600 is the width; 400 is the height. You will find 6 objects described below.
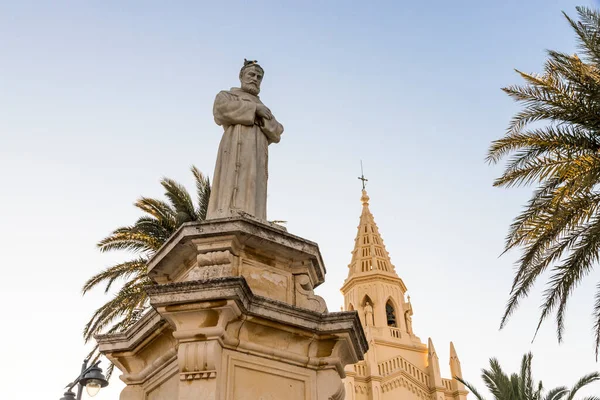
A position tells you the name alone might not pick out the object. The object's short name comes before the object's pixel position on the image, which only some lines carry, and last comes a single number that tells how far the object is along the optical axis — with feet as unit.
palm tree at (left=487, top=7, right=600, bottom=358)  34.40
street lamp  33.16
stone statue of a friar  20.11
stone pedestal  16.22
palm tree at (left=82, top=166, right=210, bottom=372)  53.11
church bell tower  143.54
